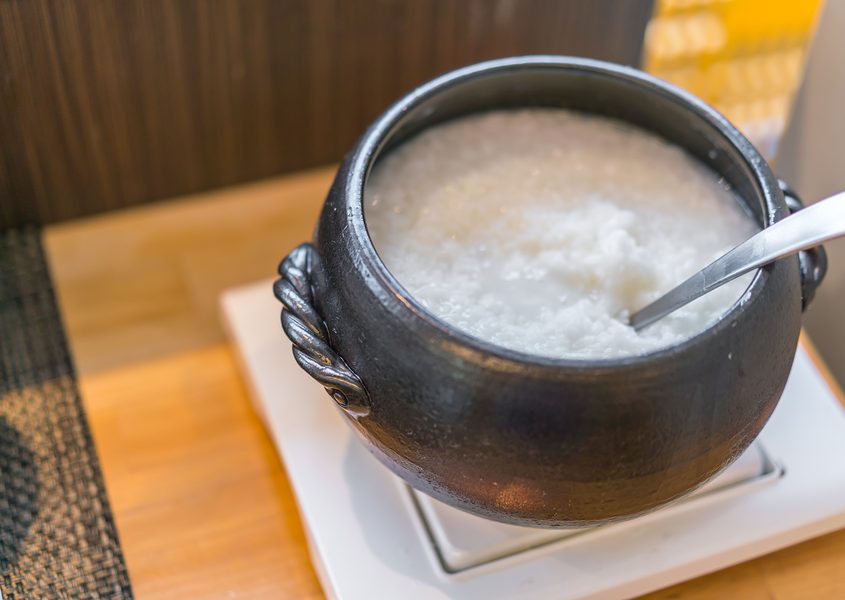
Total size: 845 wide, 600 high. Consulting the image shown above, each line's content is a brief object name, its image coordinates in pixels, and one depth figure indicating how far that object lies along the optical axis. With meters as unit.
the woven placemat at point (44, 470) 0.92
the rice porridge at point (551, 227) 0.80
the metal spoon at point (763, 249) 0.71
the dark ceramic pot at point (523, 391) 0.71
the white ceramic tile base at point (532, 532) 0.89
